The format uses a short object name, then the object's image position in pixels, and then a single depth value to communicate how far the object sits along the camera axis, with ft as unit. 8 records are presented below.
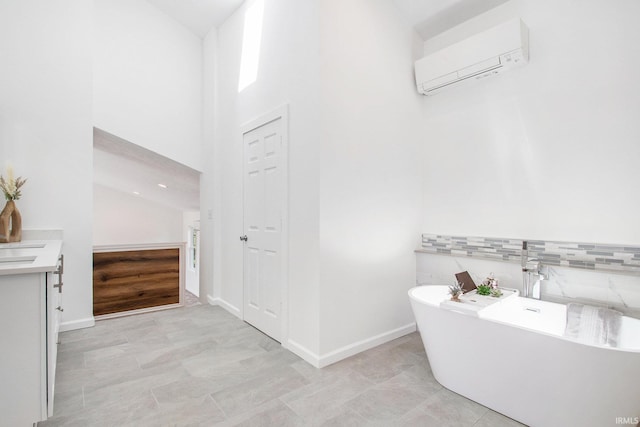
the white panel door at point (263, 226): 9.51
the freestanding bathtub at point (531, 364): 4.96
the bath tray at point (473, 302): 6.45
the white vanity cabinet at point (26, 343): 4.90
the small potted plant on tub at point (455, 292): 7.27
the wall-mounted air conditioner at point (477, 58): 8.29
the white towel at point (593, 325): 5.64
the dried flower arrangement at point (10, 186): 9.25
